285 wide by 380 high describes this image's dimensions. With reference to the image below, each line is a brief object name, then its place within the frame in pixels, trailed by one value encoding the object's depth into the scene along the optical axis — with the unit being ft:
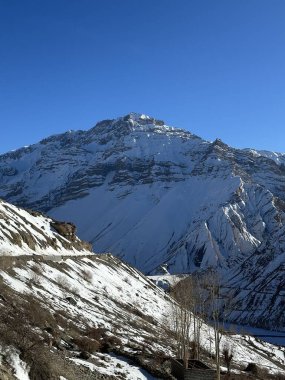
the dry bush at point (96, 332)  146.82
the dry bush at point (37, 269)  215.12
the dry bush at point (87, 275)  276.49
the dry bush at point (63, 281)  221.87
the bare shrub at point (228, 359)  156.61
